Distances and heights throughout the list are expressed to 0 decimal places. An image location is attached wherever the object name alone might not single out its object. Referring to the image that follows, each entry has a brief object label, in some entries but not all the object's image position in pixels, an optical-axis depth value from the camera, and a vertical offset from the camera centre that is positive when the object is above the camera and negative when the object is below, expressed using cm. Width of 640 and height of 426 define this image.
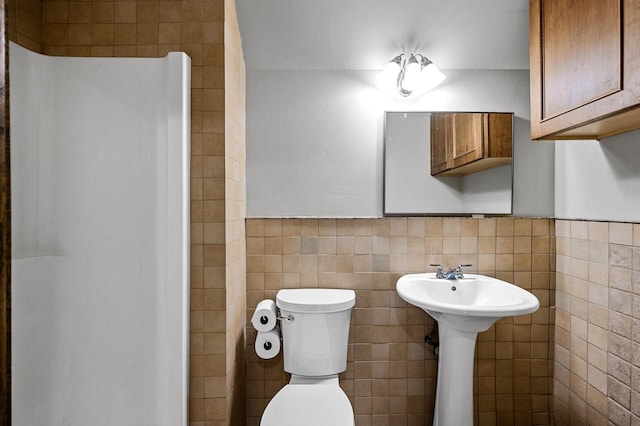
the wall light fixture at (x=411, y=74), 201 +67
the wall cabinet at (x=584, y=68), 120 +48
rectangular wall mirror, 209 +15
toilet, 182 -55
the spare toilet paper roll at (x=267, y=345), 187 -60
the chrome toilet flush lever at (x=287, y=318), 185 -47
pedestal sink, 157 -41
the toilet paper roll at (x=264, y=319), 184 -47
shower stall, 151 -9
